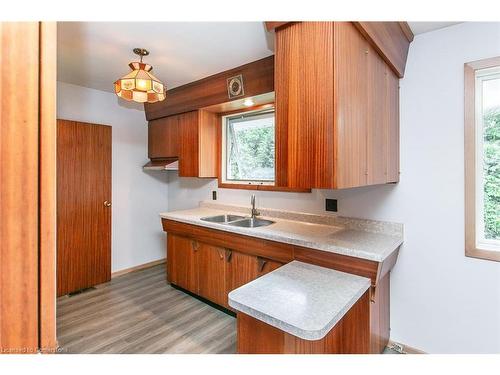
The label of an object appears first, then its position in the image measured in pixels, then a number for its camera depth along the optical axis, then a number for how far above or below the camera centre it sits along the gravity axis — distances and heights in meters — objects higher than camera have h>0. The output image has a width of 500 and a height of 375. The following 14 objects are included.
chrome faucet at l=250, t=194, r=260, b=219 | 2.78 -0.27
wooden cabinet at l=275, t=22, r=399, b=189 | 1.18 +0.42
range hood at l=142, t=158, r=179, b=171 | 3.29 +0.31
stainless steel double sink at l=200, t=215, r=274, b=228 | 2.73 -0.37
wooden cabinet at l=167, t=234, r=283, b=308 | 2.23 -0.79
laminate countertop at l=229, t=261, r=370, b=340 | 1.00 -0.52
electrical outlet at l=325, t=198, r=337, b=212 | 2.32 -0.16
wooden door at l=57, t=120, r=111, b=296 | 2.85 -0.21
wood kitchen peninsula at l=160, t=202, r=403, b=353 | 1.63 -0.49
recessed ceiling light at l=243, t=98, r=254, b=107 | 2.59 +0.91
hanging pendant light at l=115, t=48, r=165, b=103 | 1.97 +0.82
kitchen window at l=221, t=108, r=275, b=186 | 2.87 +0.48
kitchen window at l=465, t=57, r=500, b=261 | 1.67 +0.18
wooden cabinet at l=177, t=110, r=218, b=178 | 3.03 +0.54
